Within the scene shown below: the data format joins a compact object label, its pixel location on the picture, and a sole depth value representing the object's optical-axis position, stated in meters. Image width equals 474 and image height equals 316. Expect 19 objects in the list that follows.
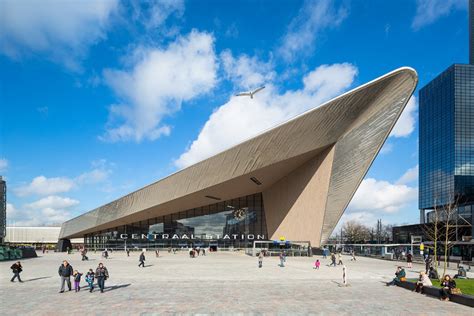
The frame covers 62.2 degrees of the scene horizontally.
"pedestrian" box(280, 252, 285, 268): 24.48
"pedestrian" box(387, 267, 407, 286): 15.24
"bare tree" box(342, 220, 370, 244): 98.56
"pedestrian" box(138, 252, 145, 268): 23.36
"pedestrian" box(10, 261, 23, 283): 15.79
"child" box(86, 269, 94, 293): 13.23
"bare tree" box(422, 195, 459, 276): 47.87
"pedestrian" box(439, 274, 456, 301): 12.02
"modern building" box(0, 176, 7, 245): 57.80
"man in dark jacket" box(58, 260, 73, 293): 13.18
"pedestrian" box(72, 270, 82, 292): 13.29
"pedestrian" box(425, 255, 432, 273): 20.26
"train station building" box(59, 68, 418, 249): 29.42
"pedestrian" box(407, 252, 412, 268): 26.03
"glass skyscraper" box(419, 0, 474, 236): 89.12
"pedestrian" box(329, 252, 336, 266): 25.07
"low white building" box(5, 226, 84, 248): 83.00
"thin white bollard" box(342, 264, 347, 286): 15.09
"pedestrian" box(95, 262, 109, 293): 13.04
